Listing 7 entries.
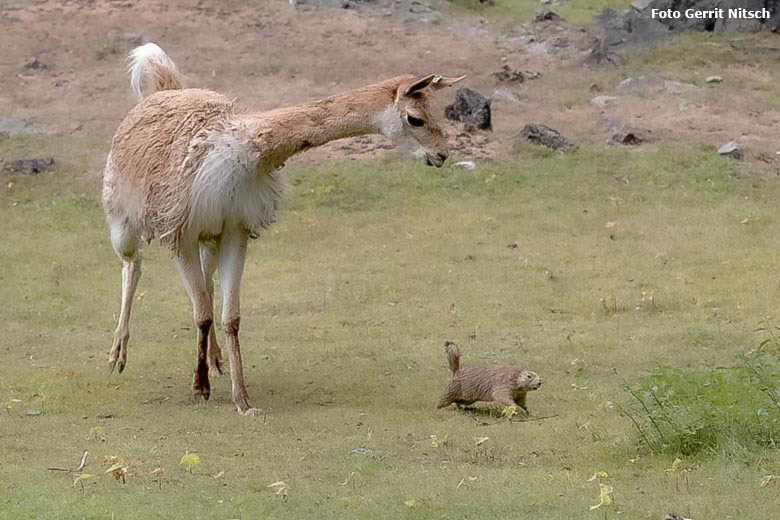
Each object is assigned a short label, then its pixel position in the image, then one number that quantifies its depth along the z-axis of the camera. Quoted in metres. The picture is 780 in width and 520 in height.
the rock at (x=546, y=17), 19.08
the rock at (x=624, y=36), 17.13
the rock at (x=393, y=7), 18.78
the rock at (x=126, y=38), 17.44
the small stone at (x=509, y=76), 16.56
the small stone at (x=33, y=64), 16.75
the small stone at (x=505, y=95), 16.03
